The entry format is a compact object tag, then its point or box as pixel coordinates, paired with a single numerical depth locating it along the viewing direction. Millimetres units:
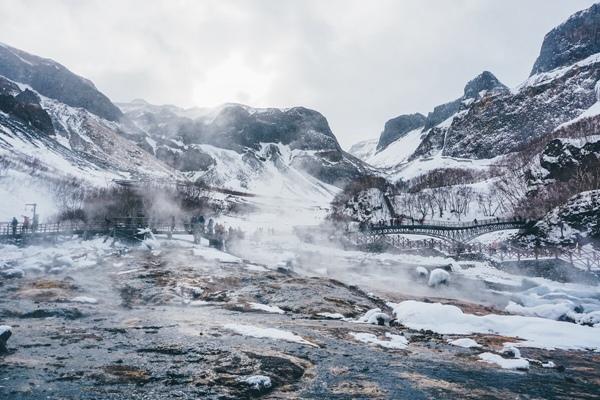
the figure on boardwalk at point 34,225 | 34797
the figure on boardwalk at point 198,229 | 42894
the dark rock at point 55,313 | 14347
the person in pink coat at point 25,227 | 34938
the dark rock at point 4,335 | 10125
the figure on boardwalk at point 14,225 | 33756
